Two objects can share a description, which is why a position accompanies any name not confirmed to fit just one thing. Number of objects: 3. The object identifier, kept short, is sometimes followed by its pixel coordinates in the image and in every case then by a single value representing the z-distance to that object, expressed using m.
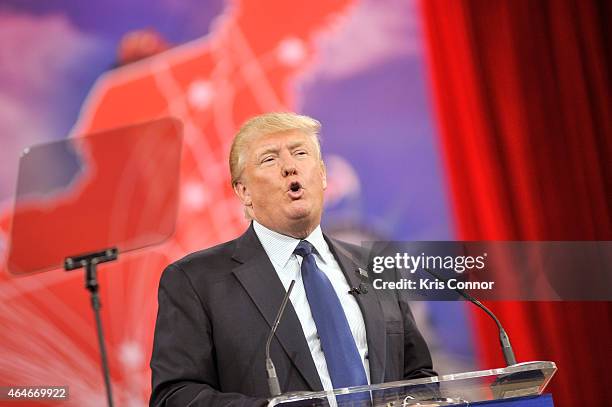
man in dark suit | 4.72
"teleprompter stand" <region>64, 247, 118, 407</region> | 4.91
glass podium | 3.57
